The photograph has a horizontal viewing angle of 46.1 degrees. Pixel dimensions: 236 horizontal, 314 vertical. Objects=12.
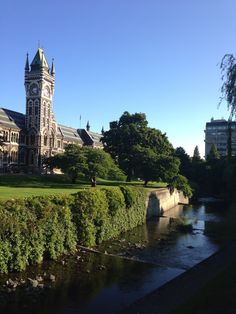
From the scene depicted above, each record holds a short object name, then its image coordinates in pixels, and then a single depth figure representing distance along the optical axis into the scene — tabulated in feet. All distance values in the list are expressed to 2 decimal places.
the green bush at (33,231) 59.36
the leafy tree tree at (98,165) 151.16
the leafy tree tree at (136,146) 171.76
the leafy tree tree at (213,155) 255.37
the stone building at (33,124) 203.33
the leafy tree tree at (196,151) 369.96
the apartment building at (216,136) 362.15
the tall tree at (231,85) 64.24
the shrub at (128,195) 105.67
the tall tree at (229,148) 102.80
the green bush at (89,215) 79.26
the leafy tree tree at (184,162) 258.49
